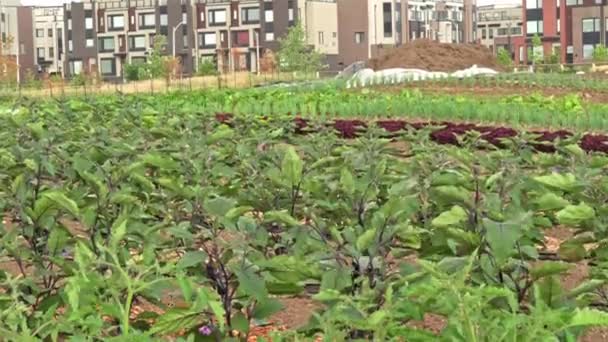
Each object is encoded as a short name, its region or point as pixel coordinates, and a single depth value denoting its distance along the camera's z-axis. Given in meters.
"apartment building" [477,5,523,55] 108.57
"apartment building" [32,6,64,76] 93.00
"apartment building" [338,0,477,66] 83.25
